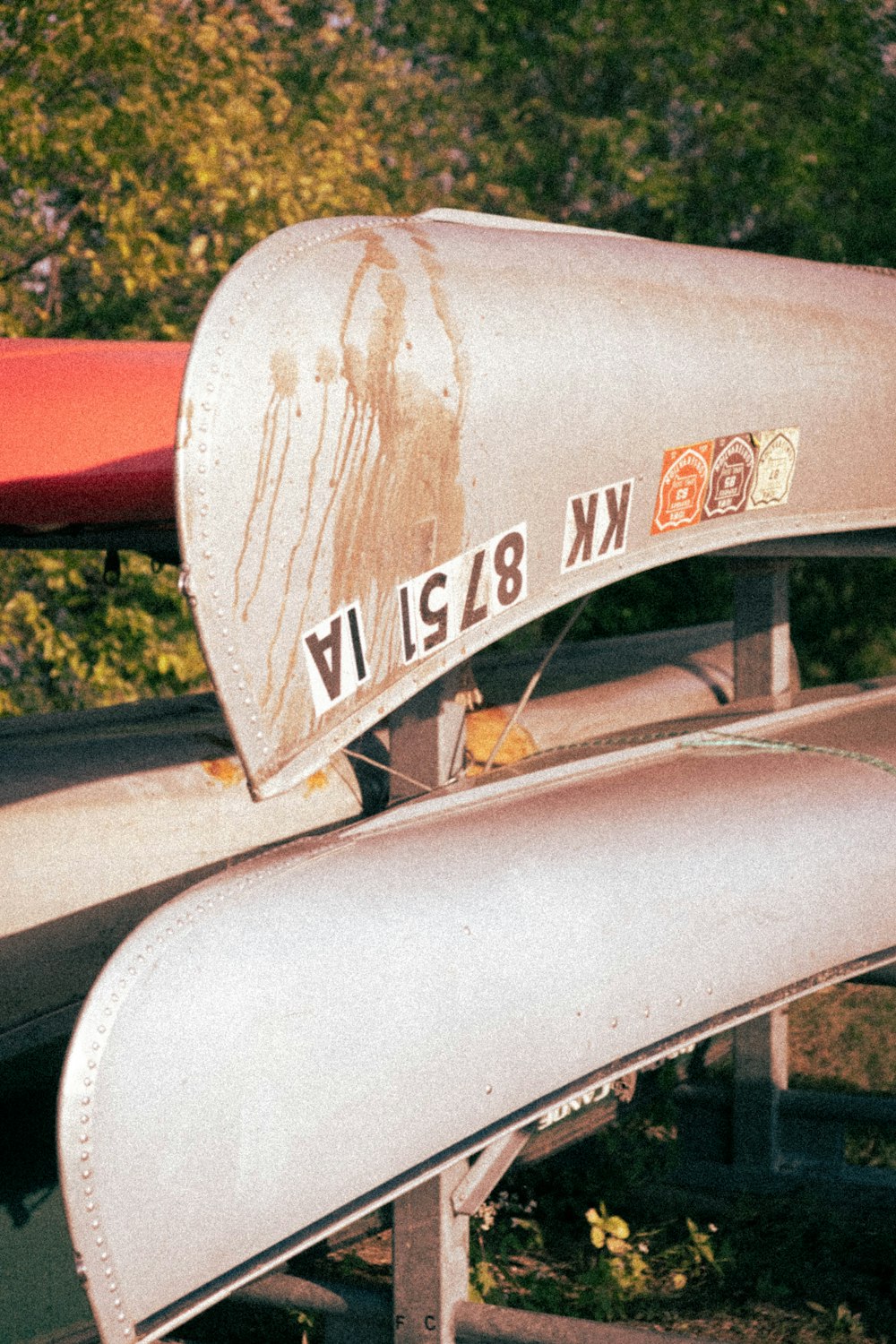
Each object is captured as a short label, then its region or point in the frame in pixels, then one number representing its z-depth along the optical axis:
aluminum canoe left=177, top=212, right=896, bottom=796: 2.31
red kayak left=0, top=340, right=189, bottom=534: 3.25
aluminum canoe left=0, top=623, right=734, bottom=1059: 3.34
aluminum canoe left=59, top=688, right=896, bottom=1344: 2.18
